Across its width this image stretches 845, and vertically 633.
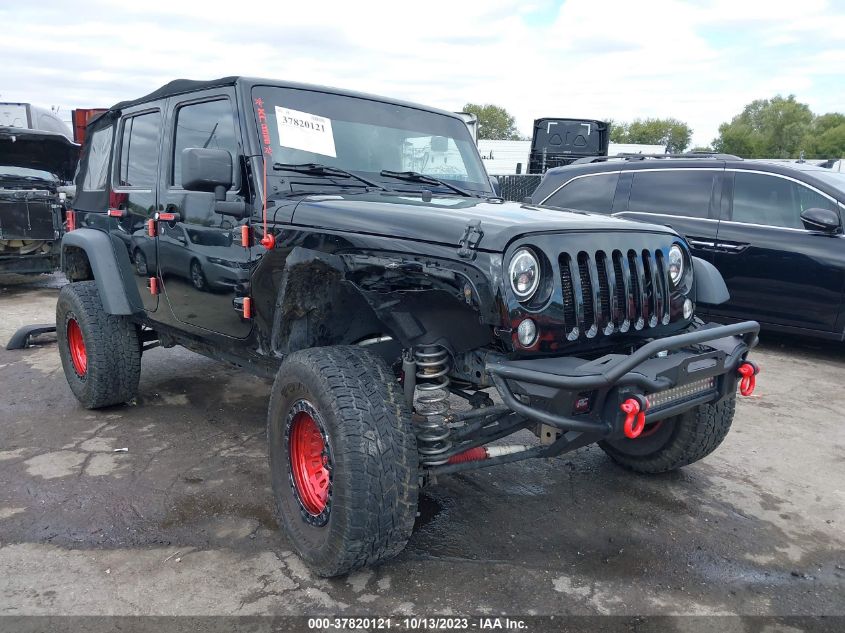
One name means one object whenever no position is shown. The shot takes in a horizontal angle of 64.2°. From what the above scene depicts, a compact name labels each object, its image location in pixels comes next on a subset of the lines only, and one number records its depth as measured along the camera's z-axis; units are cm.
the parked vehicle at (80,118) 989
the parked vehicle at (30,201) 888
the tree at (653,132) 9138
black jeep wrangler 234
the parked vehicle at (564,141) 1511
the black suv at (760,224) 595
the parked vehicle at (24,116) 1312
